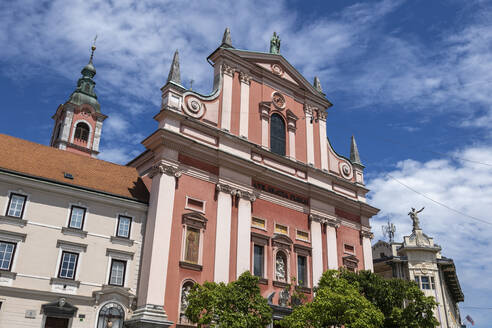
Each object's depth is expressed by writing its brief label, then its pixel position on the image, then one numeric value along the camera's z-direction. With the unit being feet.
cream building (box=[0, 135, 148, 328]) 64.85
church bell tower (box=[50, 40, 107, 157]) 148.97
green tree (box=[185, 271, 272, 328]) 63.00
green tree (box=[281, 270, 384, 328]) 66.74
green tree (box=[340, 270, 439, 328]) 77.77
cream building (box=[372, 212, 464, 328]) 138.17
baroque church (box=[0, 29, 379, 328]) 67.87
